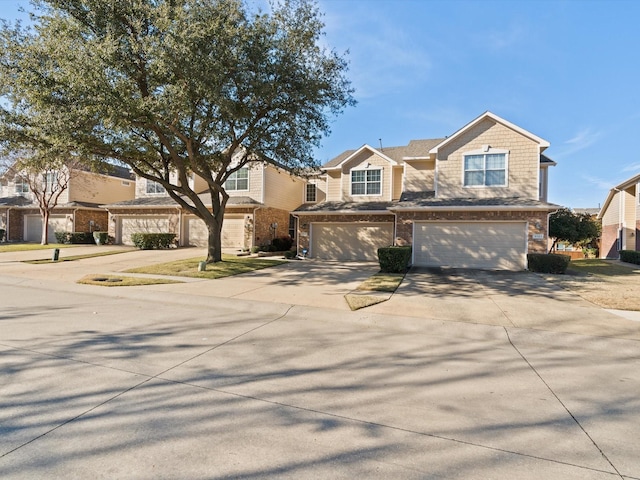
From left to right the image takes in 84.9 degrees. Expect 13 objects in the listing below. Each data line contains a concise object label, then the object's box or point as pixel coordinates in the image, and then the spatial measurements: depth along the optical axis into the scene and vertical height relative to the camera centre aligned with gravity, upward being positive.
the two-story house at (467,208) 15.96 +1.48
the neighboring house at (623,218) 22.33 +1.64
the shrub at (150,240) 22.55 -0.43
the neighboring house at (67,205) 28.03 +2.20
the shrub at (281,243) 23.27 -0.50
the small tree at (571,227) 19.03 +0.74
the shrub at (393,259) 14.07 -0.86
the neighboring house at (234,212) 22.77 +1.57
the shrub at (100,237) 25.73 -0.32
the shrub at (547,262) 14.32 -0.93
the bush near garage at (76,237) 26.36 -0.39
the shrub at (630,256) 18.65 -0.83
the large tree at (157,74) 10.58 +5.27
